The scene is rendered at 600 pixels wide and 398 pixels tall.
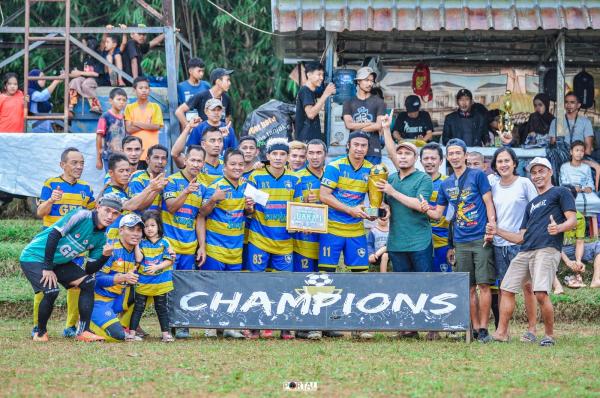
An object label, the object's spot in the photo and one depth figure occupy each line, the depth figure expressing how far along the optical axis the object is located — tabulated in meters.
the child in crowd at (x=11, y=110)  18.45
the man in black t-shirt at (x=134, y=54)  19.73
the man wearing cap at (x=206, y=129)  14.41
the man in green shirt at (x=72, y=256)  12.05
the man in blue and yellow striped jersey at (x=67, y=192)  13.05
